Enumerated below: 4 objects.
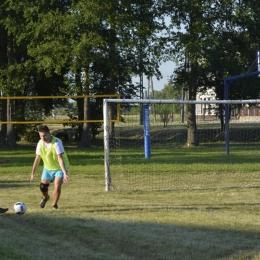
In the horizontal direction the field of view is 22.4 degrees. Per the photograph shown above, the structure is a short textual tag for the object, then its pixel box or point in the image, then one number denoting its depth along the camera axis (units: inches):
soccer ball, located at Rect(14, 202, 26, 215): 459.5
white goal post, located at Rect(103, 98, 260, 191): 609.6
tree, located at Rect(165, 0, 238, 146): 1299.2
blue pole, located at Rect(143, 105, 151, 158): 980.2
